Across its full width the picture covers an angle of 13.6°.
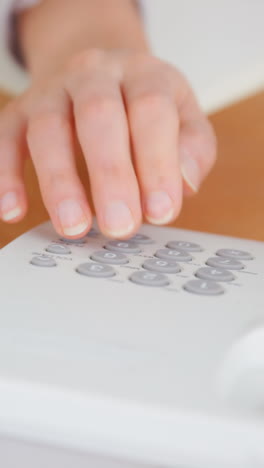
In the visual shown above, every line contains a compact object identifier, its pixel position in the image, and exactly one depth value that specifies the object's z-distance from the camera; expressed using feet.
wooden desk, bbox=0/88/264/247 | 1.58
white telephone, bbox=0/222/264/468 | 0.92
